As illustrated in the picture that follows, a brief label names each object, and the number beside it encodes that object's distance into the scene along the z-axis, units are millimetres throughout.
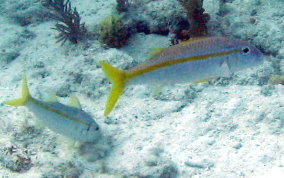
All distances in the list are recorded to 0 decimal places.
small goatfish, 3928
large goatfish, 2928
